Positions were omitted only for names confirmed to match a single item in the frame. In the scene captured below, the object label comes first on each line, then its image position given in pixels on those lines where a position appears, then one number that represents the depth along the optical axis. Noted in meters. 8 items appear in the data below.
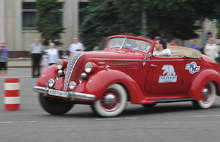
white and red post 17.02
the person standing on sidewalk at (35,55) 35.25
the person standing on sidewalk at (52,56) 33.25
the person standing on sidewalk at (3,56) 34.47
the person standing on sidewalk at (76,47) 36.66
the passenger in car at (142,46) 16.99
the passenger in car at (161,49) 17.69
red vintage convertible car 14.87
